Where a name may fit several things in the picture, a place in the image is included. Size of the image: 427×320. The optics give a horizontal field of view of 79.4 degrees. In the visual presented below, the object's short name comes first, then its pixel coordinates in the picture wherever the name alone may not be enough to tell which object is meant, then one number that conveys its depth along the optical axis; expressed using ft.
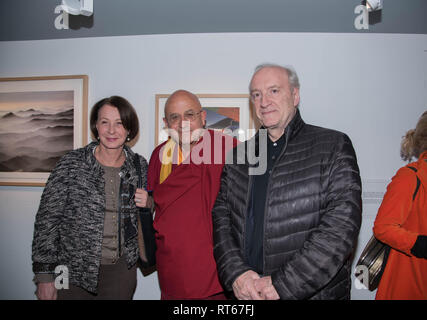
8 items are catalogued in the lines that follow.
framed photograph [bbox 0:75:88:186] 6.84
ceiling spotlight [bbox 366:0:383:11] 4.30
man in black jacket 3.24
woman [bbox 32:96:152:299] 4.56
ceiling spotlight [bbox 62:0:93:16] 4.60
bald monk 4.30
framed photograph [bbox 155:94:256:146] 6.48
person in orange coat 4.12
